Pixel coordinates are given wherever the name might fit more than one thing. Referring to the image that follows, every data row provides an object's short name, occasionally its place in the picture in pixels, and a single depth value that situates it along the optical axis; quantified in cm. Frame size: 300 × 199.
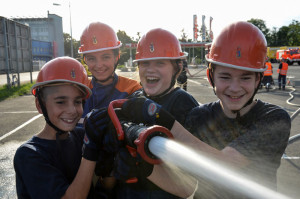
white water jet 58
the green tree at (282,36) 8931
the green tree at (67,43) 7661
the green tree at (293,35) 8325
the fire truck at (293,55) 4747
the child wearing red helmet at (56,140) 165
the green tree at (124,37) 7998
